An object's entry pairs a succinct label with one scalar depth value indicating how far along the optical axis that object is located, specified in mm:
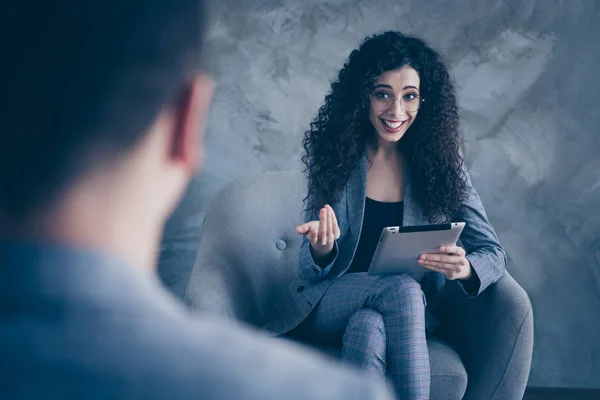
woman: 1760
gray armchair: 1739
